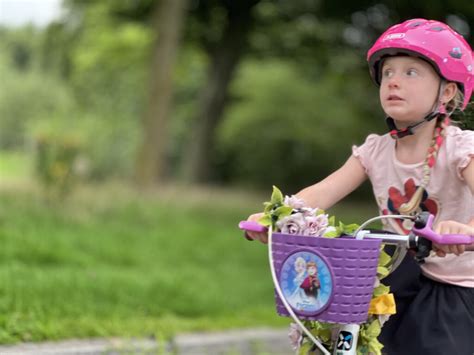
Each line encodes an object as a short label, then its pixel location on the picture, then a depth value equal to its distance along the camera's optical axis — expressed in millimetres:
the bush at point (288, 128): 21094
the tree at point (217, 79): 18703
